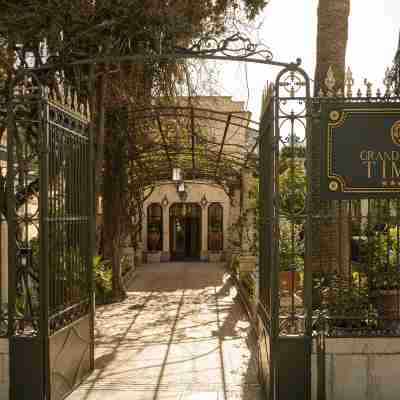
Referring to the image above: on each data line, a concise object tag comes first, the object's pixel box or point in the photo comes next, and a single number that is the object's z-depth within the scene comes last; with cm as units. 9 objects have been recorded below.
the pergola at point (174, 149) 1133
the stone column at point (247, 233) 1596
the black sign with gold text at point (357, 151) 532
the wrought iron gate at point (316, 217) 530
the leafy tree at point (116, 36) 841
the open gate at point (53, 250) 531
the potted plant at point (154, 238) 2717
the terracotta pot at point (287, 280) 1038
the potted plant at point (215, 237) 2705
